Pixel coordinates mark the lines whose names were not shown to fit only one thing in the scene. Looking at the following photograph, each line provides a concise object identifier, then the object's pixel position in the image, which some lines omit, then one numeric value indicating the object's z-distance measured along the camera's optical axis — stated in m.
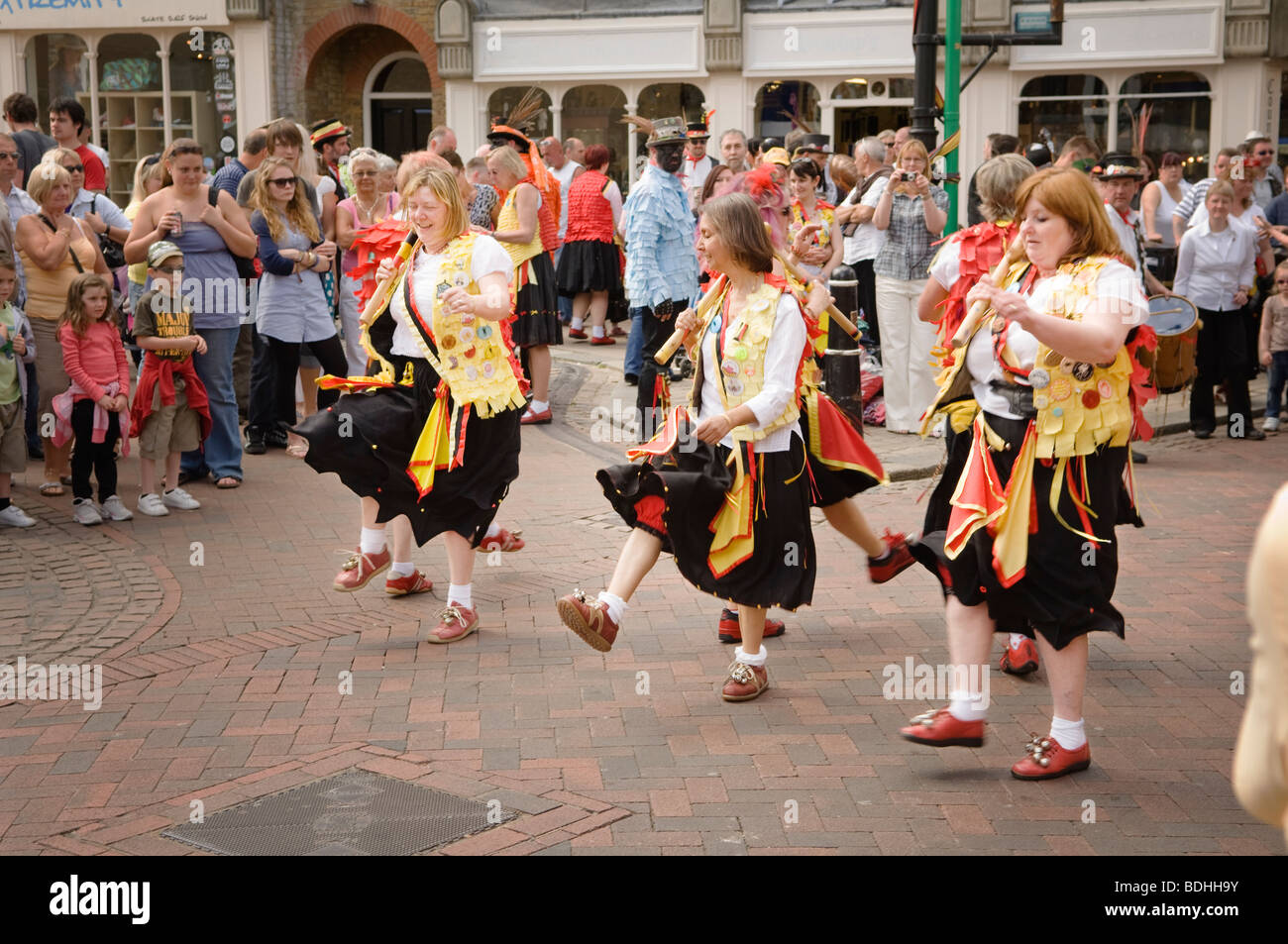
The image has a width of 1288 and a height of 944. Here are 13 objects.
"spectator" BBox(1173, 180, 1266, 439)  11.03
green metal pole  11.68
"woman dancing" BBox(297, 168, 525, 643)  6.23
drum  10.04
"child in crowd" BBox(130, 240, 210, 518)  8.76
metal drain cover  4.31
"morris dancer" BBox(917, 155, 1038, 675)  5.87
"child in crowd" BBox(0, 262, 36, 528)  8.34
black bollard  9.92
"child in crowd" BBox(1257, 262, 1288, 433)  11.17
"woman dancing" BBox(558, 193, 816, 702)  5.51
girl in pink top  8.37
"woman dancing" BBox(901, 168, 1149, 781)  4.67
